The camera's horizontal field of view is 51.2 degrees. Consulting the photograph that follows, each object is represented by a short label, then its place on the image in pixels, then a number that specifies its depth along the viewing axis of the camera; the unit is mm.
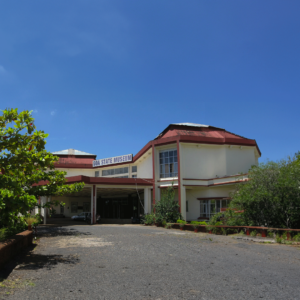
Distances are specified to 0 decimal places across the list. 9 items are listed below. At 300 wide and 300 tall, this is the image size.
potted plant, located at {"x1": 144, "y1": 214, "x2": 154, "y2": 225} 24220
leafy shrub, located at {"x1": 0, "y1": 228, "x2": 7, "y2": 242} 8270
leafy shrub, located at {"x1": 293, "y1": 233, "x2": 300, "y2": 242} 12350
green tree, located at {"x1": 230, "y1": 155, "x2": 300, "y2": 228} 14164
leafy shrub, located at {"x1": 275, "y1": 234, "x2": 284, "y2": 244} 12358
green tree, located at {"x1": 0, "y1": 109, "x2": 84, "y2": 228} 7082
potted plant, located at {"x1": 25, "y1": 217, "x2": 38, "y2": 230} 13945
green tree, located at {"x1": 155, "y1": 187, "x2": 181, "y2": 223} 23406
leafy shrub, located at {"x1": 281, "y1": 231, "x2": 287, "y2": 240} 12951
